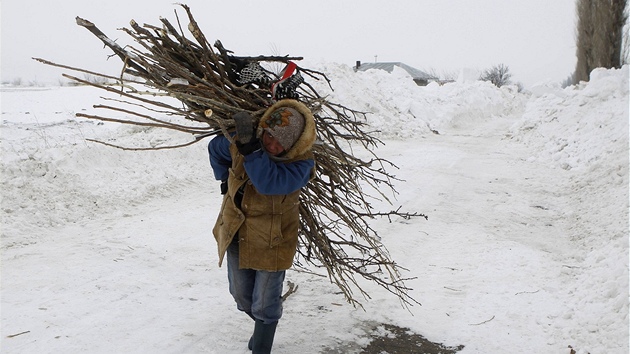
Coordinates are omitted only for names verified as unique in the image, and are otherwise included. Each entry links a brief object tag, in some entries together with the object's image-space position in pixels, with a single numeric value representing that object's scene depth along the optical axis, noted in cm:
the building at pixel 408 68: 4533
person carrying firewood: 225
